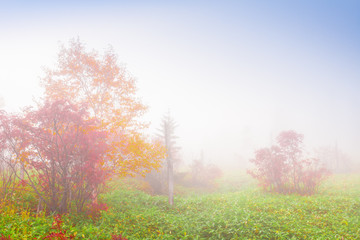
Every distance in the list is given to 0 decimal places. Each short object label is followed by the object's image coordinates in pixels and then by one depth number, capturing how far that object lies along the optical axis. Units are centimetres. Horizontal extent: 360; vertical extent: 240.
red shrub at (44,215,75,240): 556
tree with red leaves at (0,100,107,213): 746
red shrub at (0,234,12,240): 507
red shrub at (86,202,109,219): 834
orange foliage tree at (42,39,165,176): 1175
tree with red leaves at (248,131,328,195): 1652
